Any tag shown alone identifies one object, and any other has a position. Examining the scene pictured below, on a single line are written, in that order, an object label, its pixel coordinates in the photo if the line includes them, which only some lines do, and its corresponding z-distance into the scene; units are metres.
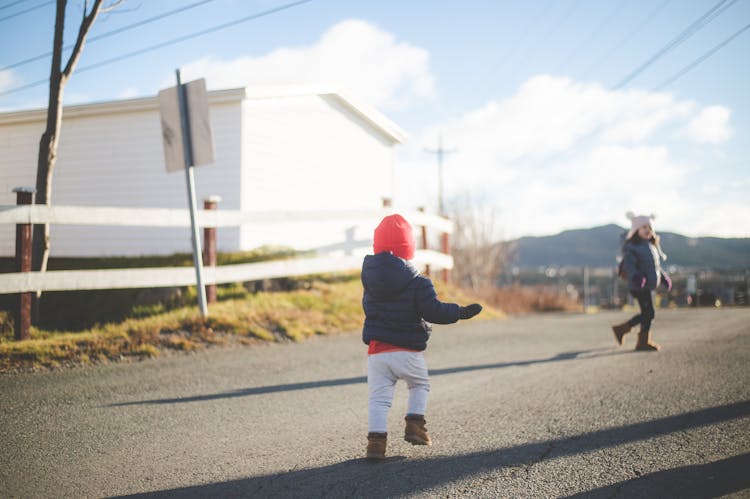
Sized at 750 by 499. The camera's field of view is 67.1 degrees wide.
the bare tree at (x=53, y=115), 8.66
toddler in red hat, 3.35
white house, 14.34
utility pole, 42.77
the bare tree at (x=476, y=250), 38.56
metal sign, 7.33
